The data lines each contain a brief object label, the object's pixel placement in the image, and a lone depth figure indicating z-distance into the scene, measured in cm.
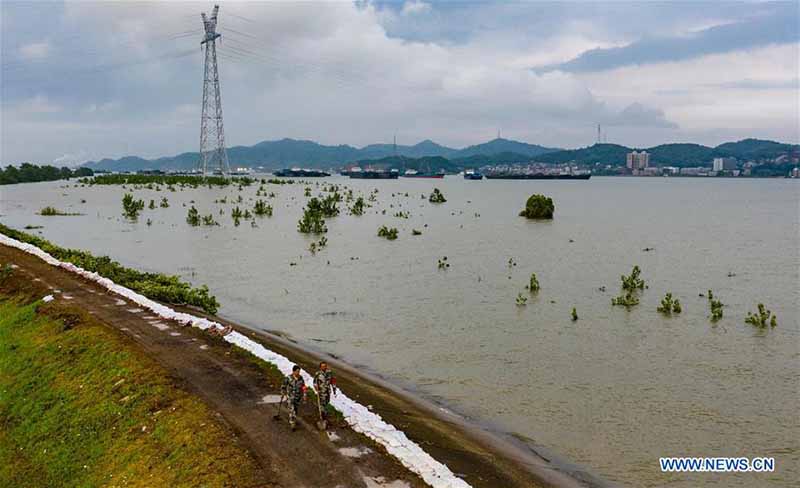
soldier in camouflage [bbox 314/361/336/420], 1780
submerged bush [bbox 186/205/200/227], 8287
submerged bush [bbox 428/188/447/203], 12509
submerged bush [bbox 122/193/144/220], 9175
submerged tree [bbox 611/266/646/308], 3828
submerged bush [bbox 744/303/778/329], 3372
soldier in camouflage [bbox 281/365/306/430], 1723
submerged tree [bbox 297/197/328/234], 7475
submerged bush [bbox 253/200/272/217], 9794
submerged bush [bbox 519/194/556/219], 9963
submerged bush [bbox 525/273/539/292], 4225
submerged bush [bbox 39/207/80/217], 9422
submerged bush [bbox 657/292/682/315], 3650
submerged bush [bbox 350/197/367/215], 9981
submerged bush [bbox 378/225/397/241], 6881
